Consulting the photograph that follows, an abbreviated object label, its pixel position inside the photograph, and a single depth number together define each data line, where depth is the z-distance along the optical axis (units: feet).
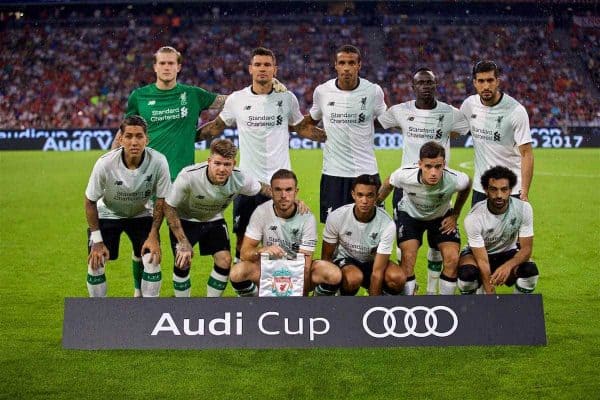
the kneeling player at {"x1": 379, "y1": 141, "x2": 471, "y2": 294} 22.24
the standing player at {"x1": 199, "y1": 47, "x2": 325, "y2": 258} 23.56
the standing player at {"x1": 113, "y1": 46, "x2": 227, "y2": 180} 23.85
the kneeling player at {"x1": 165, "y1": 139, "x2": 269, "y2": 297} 21.15
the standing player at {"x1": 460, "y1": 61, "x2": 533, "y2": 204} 23.18
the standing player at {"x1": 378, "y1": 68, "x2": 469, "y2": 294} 23.20
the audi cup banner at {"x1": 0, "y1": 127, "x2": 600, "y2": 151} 90.53
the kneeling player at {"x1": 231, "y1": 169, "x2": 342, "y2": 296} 21.40
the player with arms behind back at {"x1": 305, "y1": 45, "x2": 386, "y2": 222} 24.09
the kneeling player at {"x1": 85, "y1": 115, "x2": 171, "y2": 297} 21.33
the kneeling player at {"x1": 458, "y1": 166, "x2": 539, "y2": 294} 21.39
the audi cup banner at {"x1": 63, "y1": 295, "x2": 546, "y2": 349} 18.95
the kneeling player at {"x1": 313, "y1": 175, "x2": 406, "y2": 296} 21.35
